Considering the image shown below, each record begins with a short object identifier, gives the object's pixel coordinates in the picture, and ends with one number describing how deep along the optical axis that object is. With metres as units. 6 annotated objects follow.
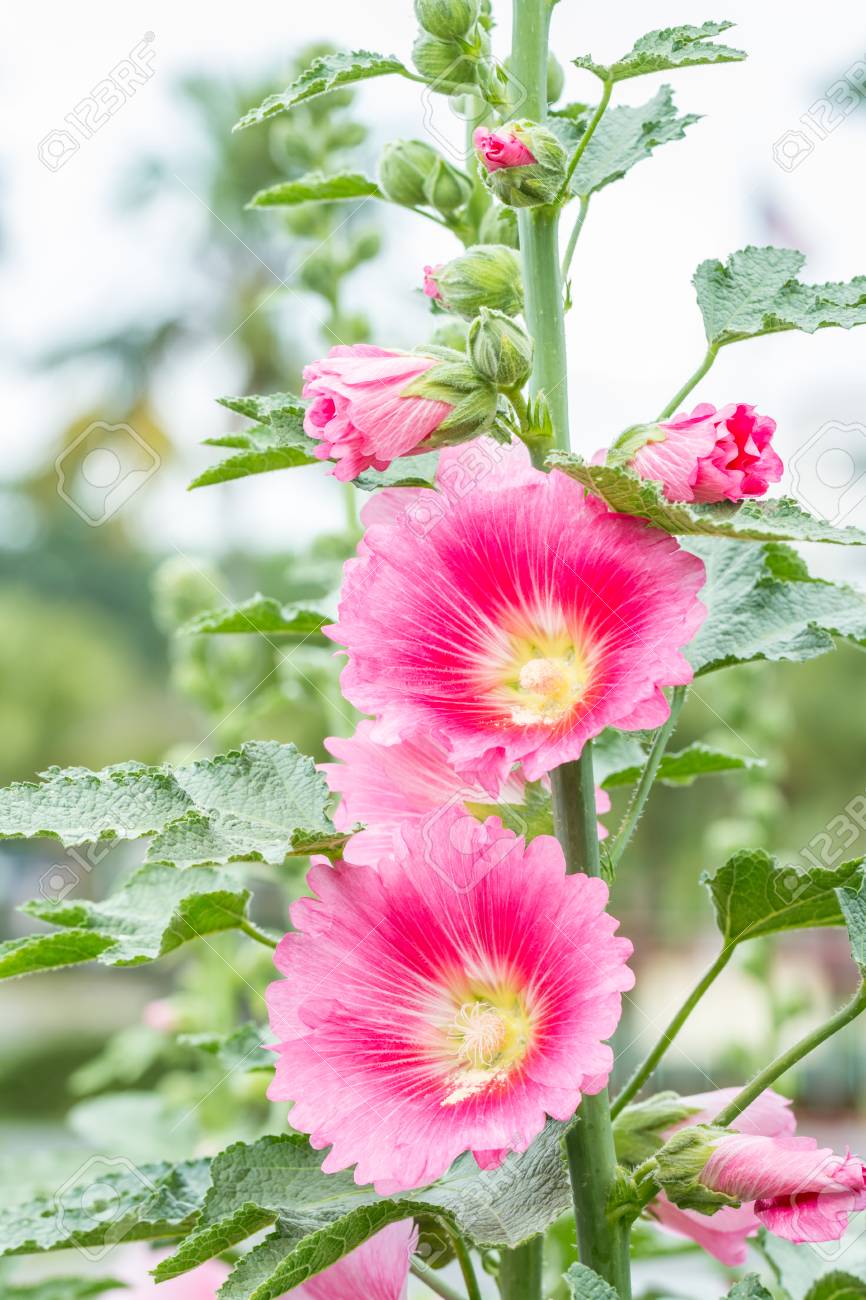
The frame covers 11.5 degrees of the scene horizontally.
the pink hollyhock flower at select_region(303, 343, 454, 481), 1.06
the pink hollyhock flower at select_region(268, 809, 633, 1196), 1.04
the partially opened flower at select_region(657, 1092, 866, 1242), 1.03
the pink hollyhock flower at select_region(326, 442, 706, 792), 1.05
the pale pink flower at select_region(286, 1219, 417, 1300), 1.08
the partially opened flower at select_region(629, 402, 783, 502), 1.04
